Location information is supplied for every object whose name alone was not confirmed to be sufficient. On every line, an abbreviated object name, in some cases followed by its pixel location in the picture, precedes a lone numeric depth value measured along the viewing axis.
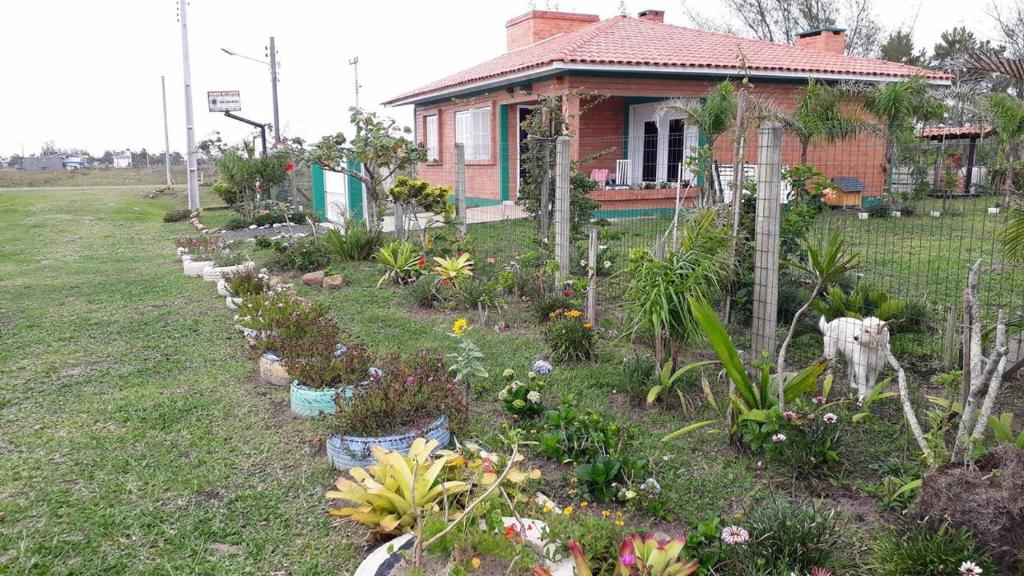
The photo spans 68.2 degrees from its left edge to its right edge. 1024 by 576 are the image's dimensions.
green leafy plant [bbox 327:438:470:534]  3.05
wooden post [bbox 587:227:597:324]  6.30
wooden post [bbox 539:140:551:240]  8.09
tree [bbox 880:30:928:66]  32.66
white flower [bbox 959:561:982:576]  2.42
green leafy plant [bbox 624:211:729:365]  4.51
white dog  4.38
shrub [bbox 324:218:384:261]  10.40
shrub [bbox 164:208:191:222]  19.74
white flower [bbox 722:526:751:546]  2.68
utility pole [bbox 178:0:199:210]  20.11
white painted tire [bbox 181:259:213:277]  10.23
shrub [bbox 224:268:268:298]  7.59
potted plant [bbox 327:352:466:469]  3.76
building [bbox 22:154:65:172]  53.68
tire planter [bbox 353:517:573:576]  2.71
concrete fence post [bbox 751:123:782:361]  4.62
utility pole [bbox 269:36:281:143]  28.86
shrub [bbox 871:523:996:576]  2.56
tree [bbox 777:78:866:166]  13.23
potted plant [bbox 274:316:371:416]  4.54
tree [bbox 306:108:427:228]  10.24
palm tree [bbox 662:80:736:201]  10.83
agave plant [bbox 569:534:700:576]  2.50
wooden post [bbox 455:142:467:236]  9.94
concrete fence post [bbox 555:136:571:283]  7.29
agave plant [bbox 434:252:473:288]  7.88
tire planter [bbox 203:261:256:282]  8.47
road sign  22.36
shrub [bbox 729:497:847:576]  2.69
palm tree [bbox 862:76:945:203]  14.00
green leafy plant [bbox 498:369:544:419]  4.31
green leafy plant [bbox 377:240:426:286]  8.80
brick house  14.54
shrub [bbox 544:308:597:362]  5.51
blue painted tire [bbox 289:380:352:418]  4.53
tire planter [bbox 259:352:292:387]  5.27
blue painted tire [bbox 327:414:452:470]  3.73
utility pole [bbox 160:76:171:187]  36.55
